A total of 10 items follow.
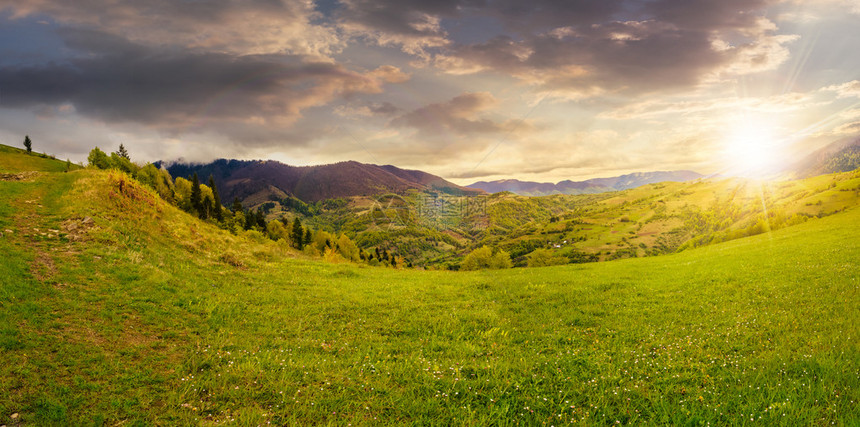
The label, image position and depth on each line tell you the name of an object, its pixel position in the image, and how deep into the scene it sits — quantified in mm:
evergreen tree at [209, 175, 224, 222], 92106
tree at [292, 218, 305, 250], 122944
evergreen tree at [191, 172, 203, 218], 85650
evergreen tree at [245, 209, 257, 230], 104412
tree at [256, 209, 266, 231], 110188
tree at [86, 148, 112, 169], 49188
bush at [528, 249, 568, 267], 117744
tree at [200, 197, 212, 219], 87562
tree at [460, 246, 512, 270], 105500
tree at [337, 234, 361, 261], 121000
